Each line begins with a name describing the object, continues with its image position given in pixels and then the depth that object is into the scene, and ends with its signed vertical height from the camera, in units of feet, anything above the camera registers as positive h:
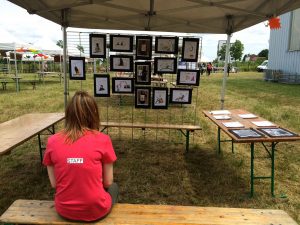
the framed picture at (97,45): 15.44 +1.32
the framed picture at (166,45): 15.70 +1.42
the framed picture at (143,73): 16.10 -0.18
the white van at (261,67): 131.23 +2.13
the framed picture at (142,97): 16.69 -1.63
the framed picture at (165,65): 15.90 +0.30
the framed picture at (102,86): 16.11 -0.97
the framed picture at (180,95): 16.67 -1.47
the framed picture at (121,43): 15.57 +1.49
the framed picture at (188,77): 16.15 -0.38
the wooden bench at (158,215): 7.30 -3.95
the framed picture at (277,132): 11.09 -2.48
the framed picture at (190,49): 15.79 +1.22
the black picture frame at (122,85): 16.30 -0.90
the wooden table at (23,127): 9.91 -2.61
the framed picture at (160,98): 16.71 -1.68
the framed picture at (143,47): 15.65 +1.29
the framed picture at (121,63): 15.88 +0.38
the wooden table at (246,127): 10.61 -2.52
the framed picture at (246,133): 10.97 -2.51
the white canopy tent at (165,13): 13.21 +3.07
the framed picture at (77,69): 15.75 +0.00
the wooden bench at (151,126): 16.60 -3.37
